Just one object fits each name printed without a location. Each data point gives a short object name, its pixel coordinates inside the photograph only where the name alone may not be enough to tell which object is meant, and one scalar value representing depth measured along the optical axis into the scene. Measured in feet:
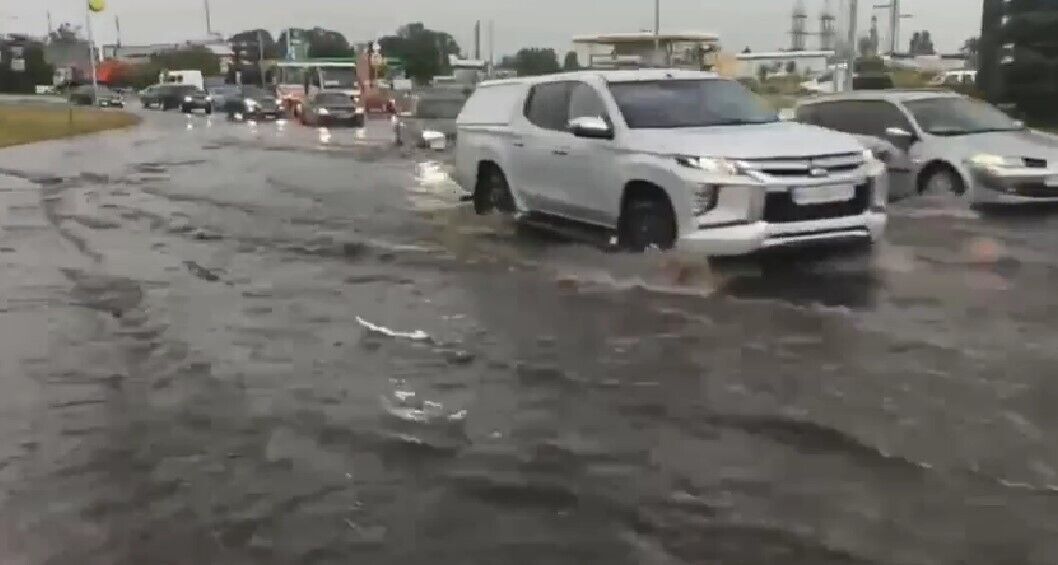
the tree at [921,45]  383.24
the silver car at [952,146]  40.73
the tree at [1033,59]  87.45
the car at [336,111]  138.92
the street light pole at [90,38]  194.87
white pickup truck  28.68
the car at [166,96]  217.97
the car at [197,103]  207.72
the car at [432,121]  89.40
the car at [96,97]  232.73
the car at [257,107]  175.32
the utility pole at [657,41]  125.80
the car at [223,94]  199.82
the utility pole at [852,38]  99.25
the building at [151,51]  440.62
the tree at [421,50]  281.13
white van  289.74
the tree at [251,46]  433.56
